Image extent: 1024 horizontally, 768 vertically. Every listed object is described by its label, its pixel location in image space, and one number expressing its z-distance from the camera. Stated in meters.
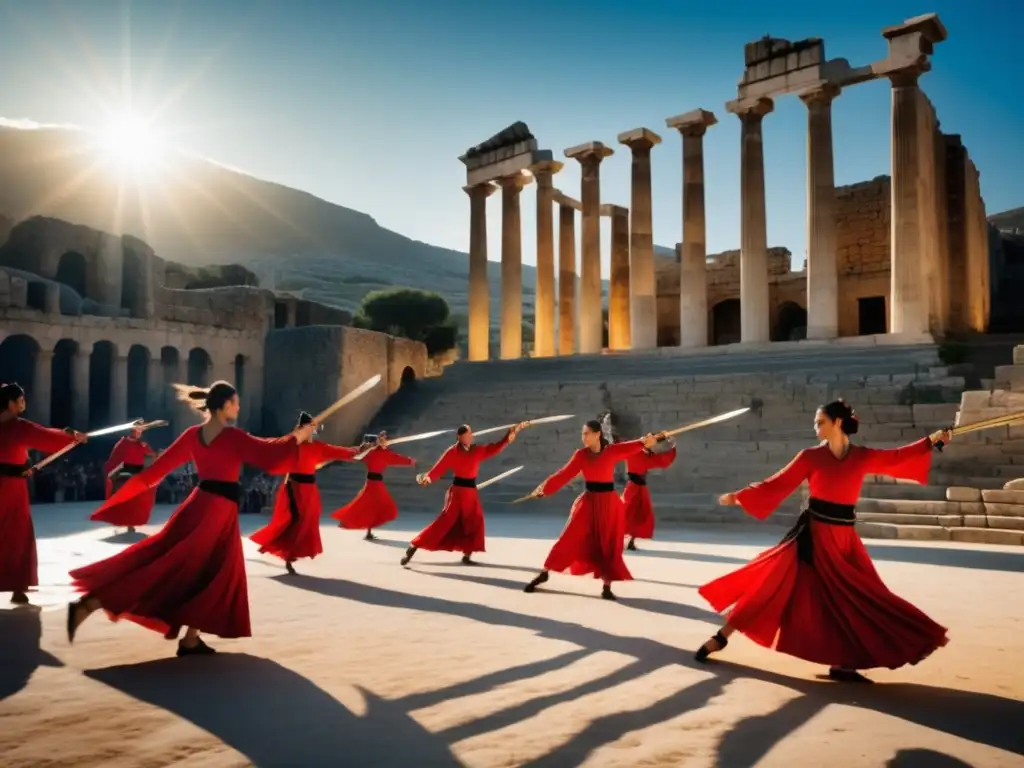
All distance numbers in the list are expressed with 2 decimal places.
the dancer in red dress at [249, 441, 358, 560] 9.80
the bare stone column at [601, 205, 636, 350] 30.41
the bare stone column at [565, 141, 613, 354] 29.64
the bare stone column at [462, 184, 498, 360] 32.44
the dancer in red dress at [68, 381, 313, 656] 5.38
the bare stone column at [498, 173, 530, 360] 31.30
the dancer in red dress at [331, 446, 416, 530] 13.27
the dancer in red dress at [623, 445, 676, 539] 12.32
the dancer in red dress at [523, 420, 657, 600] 8.14
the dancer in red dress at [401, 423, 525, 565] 10.31
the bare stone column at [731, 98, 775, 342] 24.66
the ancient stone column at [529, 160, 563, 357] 30.73
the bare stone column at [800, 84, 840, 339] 23.16
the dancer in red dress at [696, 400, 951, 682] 4.99
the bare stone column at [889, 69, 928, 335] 21.33
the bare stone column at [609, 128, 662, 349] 27.47
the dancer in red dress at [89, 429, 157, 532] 12.41
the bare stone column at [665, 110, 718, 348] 25.91
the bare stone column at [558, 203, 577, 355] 33.19
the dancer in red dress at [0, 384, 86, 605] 7.32
